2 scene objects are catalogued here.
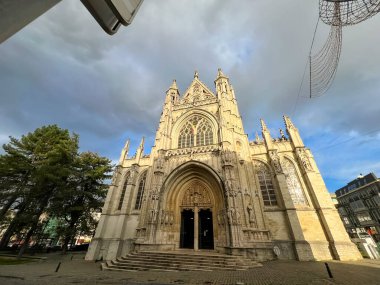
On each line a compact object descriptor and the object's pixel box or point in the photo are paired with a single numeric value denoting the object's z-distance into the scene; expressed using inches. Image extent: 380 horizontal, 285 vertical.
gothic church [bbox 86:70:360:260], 539.8
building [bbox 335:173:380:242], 1362.0
